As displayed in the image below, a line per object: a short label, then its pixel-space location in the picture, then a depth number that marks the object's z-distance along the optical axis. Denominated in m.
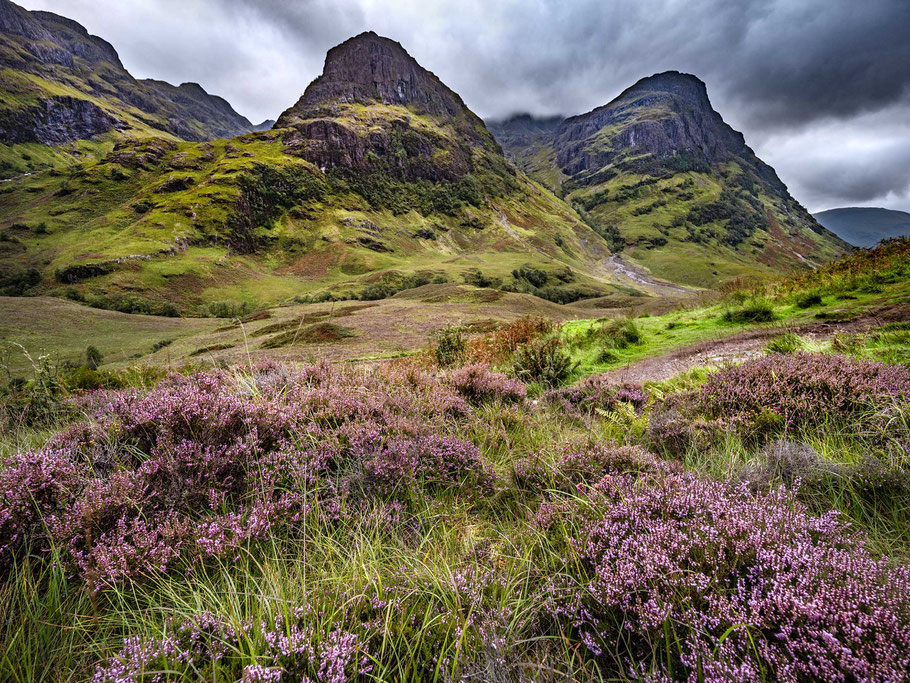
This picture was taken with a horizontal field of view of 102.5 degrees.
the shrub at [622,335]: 9.57
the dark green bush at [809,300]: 8.04
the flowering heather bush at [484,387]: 5.11
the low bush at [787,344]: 5.54
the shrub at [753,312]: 8.38
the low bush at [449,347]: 9.17
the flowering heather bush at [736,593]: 1.14
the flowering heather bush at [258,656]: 1.22
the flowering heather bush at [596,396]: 4.91
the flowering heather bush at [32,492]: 1.86
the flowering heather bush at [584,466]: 2.66
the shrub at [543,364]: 7.39
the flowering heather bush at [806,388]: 3.32
